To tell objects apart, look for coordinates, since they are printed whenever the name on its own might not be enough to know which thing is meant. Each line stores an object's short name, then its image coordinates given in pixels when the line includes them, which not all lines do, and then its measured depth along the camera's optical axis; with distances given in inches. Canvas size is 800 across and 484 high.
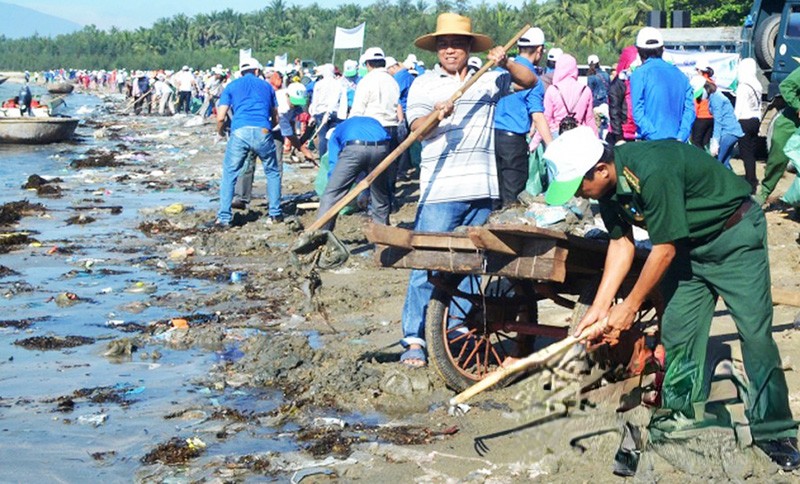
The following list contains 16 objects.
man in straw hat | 260.5
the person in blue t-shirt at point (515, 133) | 409.4
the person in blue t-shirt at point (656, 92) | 352.2
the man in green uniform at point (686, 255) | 181.0
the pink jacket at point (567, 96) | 468.8
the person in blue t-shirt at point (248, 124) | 504.4
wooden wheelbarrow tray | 217.0
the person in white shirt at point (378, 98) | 446.6
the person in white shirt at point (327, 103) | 644.7
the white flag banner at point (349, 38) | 1075.3
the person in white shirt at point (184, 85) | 1697.8
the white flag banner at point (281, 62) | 1114.3
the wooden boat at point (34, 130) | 1078.4
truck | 616.4
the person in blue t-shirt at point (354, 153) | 420.5
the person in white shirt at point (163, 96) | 1752.0
